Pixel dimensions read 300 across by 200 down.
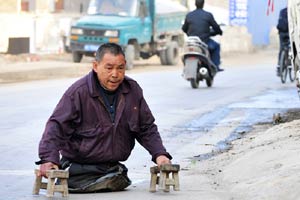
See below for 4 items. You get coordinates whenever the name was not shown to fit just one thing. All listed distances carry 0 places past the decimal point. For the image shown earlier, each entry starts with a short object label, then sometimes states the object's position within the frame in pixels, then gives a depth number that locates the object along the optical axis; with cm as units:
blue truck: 3231
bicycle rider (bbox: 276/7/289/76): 2266
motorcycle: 2100
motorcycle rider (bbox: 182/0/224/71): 2128
